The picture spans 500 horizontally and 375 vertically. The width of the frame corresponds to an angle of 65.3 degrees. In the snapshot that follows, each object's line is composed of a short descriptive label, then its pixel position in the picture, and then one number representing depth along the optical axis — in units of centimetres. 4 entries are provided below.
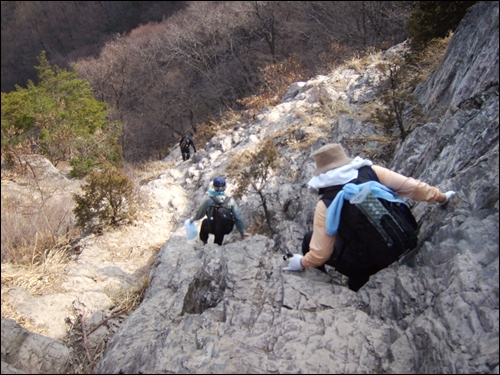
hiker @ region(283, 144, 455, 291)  291
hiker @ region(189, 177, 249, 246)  503
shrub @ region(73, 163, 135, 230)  709
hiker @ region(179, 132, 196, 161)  1242
